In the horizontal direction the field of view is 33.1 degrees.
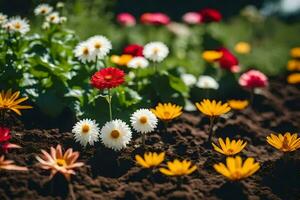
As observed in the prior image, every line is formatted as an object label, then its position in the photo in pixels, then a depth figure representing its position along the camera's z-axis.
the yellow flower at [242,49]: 5.58
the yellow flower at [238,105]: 4.14
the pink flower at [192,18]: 6.02
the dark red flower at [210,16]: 5.27
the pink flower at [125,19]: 5.92
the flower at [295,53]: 5.63
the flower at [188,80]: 4.34
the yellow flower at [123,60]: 4.00
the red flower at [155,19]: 5.65
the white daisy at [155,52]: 3.85
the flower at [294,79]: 5.00
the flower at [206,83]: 4.25
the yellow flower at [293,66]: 5.35
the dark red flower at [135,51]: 4.12
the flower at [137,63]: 3.92
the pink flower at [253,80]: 4.28
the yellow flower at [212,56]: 4.52
